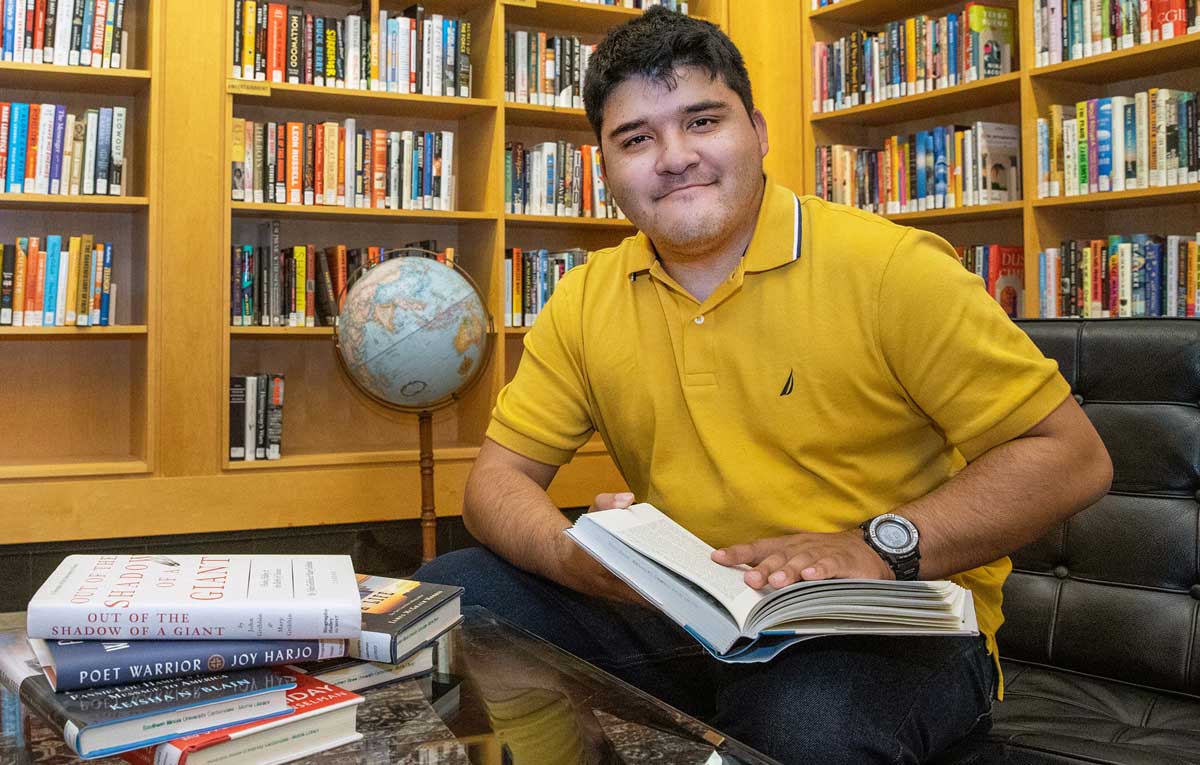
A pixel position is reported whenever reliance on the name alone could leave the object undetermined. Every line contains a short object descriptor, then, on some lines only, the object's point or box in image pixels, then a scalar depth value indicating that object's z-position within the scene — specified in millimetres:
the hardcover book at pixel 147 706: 866
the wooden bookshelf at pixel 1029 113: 3188
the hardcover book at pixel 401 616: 1063
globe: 2953
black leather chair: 1489
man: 1206
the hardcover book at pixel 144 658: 940
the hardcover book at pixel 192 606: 970
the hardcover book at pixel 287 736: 851
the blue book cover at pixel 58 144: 3238
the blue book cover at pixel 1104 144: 3127
